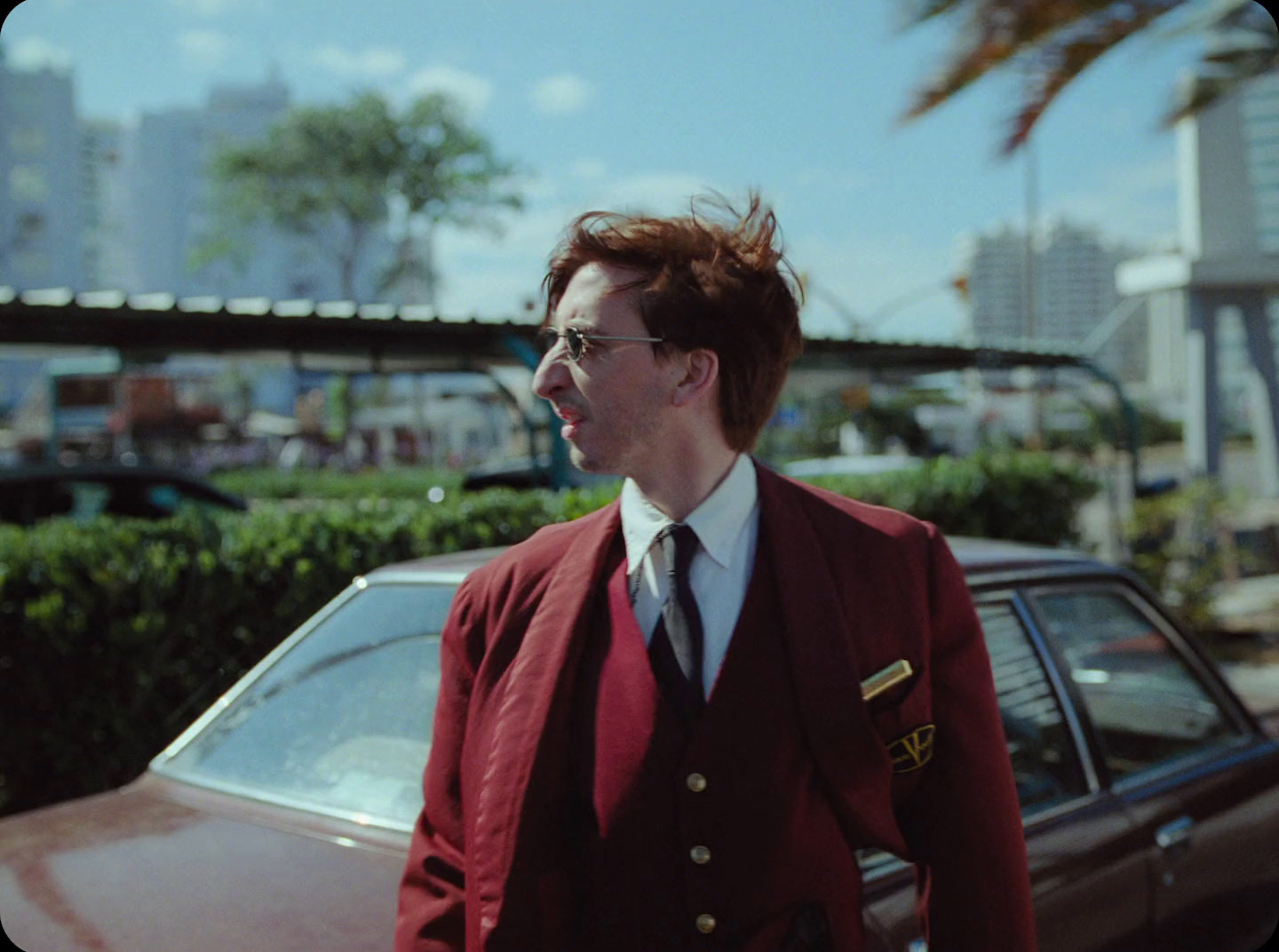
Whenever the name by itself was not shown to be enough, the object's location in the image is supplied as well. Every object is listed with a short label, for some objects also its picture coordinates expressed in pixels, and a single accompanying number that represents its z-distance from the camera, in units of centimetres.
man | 172
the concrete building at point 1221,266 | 1486
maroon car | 225
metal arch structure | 783
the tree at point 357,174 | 4528
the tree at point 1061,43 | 597
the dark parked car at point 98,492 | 944
